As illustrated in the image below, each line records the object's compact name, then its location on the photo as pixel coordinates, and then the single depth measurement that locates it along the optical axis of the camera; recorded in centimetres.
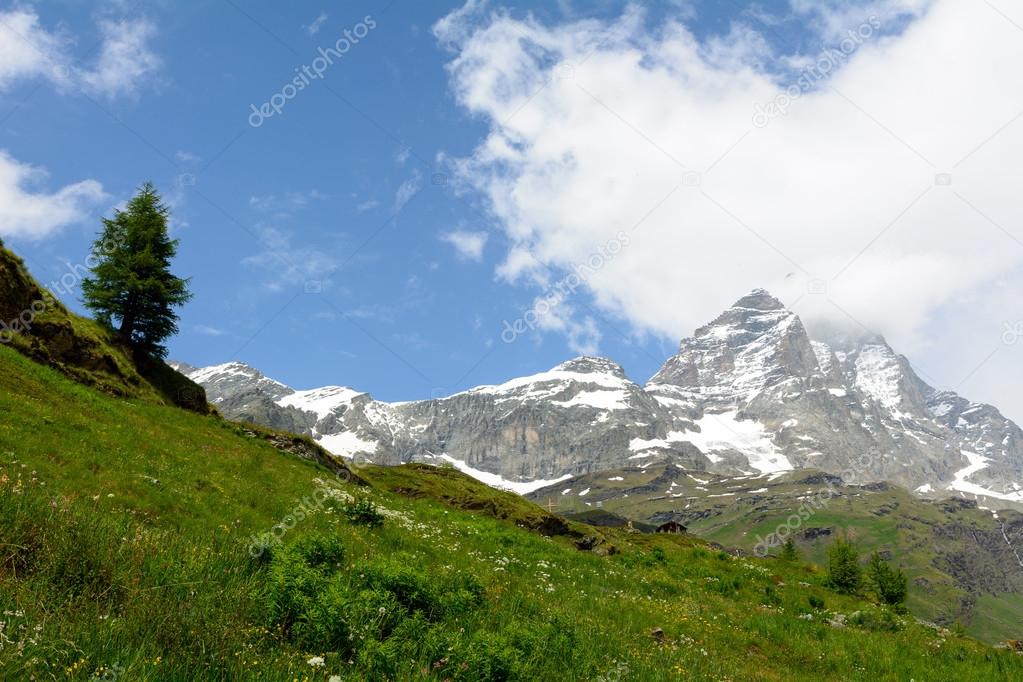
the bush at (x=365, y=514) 2072
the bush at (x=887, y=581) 7484
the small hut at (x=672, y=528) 6606
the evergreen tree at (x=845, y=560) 7294
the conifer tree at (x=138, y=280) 3928
